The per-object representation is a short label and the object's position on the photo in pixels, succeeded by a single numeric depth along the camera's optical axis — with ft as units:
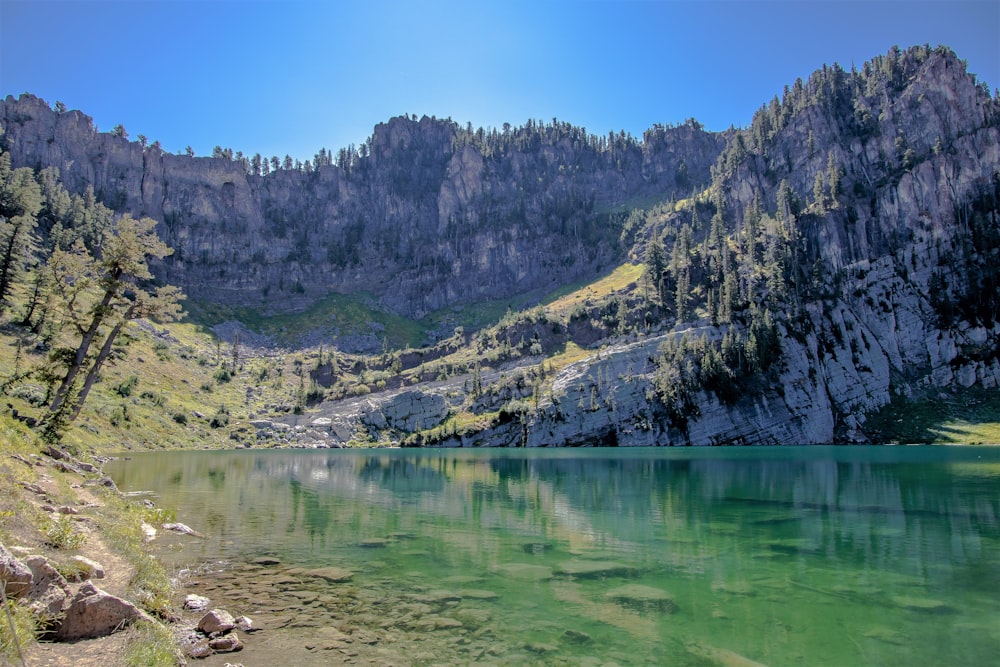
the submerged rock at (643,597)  52.85
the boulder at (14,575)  29.96
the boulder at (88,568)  41.70
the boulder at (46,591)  31.67
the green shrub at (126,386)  342.44
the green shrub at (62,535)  46.88
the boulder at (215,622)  42.48
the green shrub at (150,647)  32.12
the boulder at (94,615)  32.65
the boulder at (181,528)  80.74
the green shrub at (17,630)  25.40
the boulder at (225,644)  39.60
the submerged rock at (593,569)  64.23
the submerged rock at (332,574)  60.64
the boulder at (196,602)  47.78
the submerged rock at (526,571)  63.16
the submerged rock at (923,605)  52.38
